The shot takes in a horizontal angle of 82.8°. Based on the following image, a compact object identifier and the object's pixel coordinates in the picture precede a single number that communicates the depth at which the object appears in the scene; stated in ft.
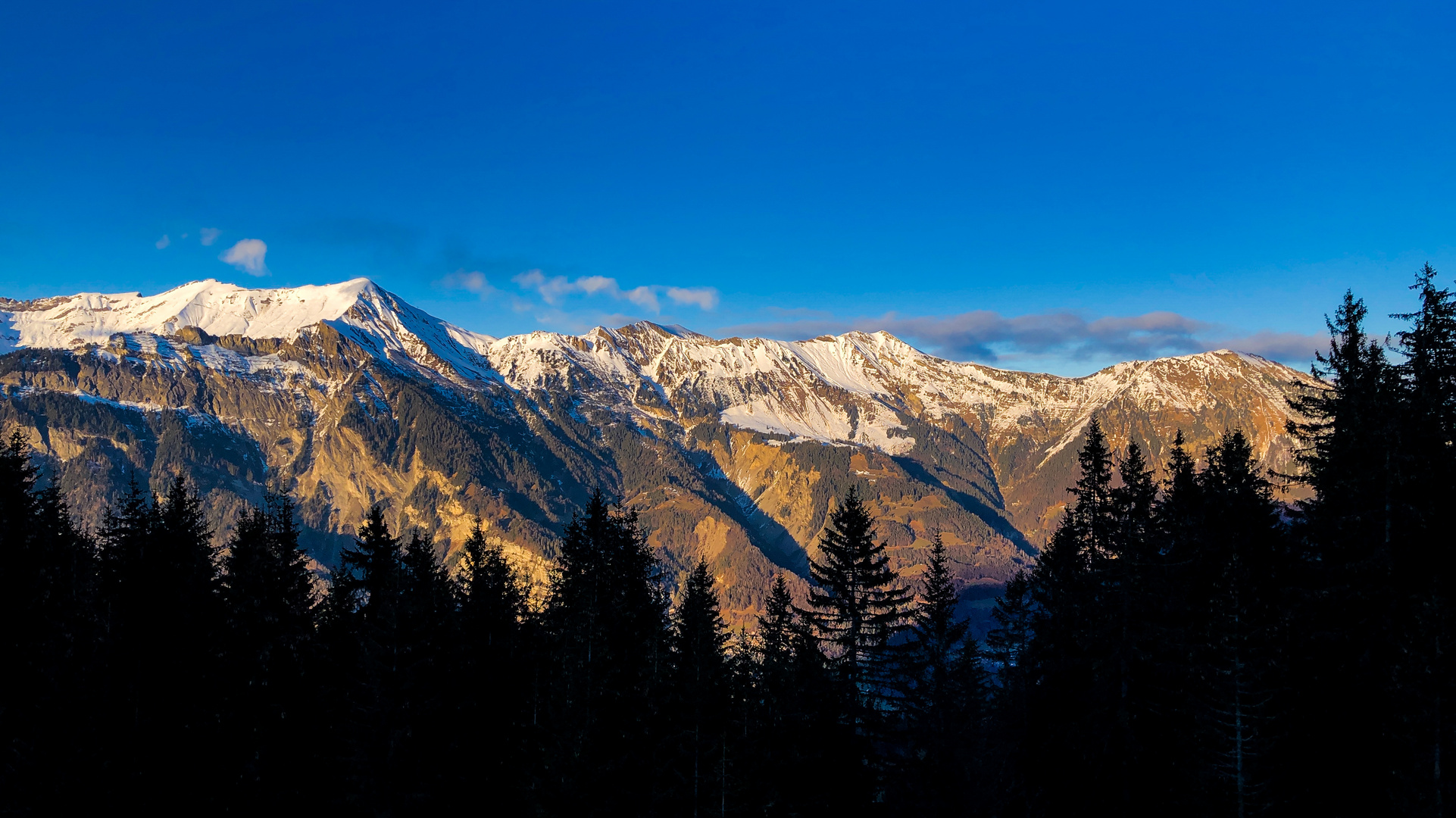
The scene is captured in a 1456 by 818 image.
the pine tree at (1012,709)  106.01
